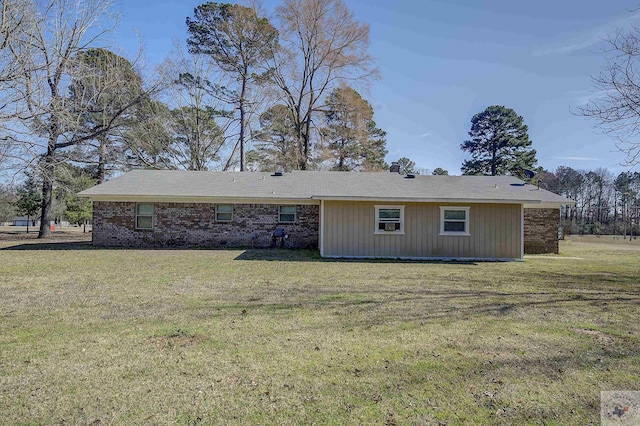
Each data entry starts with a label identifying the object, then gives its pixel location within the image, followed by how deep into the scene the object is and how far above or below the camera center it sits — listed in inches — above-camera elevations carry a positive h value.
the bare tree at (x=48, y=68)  385.7 +181.9
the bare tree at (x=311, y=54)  955.3 +472.1
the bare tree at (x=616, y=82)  352.5 +148.8
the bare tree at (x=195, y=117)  987.9 +301.0
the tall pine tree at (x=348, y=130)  1051.9 +281.7
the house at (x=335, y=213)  500.1 +15.1
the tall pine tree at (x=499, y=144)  1353.3 +313.6
